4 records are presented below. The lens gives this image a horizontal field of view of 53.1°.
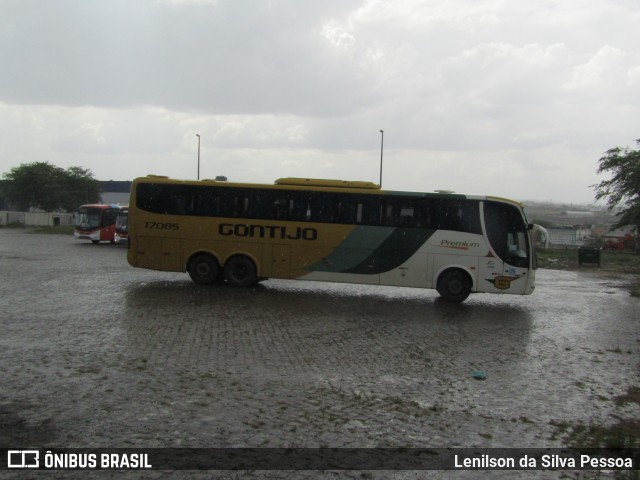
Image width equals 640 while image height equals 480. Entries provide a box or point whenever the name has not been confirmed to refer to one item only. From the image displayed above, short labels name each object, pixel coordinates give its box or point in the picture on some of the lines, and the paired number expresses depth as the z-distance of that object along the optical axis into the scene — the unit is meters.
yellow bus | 17.42
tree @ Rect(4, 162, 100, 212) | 83.44
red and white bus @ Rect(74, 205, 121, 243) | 40.91
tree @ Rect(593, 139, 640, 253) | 41.75
